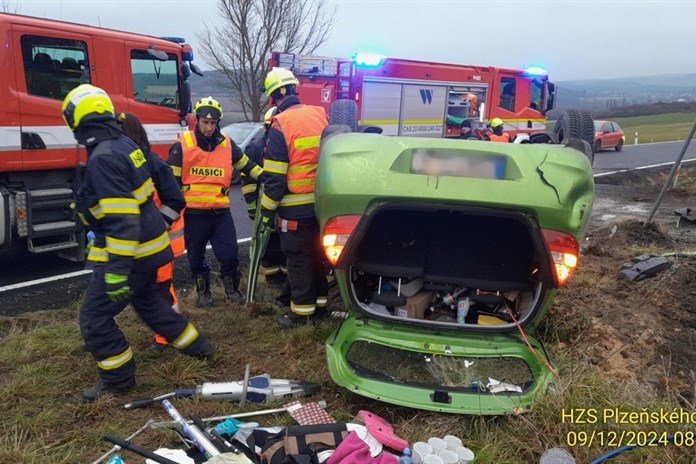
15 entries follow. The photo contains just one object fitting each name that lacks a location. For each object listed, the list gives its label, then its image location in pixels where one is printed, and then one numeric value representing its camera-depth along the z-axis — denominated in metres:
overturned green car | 2.74
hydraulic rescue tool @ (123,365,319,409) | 3.10
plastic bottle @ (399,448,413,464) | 2.40
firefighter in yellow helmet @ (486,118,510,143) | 10.45
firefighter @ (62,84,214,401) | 2.99
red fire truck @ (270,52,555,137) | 10.02
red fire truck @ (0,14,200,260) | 5.44
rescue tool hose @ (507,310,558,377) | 2.88
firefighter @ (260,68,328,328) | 4.02
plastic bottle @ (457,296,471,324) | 3.34
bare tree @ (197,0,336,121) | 17.20
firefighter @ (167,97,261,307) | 4.51
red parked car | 22.01
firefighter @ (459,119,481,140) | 10.54
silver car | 11.04
